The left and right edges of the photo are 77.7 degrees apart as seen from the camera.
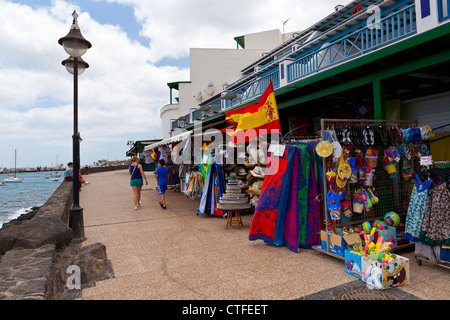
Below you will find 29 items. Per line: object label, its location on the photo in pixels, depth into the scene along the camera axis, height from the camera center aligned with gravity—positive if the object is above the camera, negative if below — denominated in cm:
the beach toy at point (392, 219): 470 -95
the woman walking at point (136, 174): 922 -25
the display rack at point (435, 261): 384 -141
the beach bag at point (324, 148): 434 +24
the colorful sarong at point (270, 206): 515 -77
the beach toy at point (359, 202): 470 -66
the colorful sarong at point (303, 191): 492 -48
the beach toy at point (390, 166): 504 -6
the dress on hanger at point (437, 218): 376 -76
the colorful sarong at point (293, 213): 488 -88
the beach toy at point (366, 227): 434 -99
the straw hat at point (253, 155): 735 +26
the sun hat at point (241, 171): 806 -18
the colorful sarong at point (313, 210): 490 -82
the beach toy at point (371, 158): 482 +9
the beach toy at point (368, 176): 474 -22
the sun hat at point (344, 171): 443 -12
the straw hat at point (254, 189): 743 -65
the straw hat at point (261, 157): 717 +20
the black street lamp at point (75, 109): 558 +125
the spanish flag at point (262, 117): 552 +97
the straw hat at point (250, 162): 753 +8
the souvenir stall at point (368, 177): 445 -24
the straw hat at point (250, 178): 782 -37
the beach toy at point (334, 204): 438 -65
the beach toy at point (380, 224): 456 -102
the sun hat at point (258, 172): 722 -19
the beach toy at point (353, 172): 457 -15
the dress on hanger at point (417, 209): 395 -67
